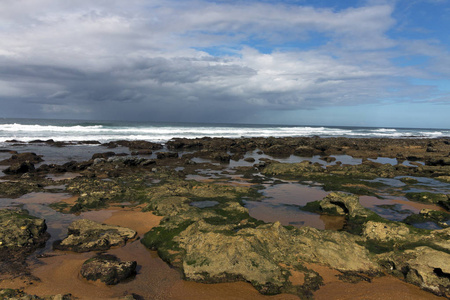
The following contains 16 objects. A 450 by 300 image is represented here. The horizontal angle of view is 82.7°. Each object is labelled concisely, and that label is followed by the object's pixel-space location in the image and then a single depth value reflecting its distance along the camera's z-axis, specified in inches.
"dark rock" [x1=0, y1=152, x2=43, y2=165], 747.4
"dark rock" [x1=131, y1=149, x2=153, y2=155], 1029.8
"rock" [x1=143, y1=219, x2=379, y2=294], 192.9
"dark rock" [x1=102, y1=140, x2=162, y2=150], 1218.5
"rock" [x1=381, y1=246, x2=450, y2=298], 181.6
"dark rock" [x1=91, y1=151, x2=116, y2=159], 874.9
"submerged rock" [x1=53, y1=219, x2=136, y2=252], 239.6
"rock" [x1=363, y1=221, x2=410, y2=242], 247.8
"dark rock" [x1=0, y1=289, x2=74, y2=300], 154.3
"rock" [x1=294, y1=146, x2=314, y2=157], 1074.4
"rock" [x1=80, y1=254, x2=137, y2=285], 189.5
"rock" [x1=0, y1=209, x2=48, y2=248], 236.4
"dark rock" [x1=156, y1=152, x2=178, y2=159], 885.2
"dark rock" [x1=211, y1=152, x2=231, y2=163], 856.5
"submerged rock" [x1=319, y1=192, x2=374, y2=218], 322.3
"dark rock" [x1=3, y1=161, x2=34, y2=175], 606.9
